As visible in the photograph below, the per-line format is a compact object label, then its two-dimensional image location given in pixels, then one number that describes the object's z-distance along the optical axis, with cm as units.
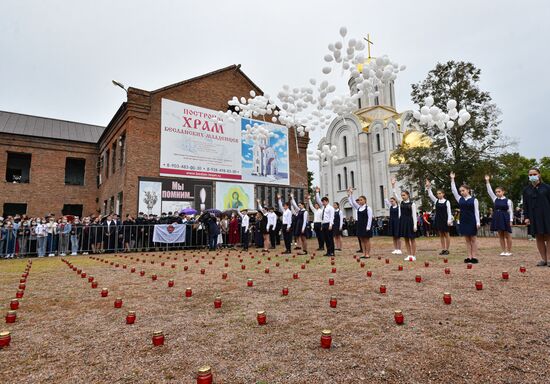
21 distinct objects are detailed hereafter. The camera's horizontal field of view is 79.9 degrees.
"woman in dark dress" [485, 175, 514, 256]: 1019
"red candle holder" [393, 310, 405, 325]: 379
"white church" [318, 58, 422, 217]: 4731
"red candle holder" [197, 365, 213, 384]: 236
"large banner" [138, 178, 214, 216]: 2152
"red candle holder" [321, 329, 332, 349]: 316
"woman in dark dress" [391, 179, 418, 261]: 1006
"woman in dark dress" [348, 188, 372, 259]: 1084
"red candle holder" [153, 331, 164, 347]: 338
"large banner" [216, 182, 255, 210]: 2459
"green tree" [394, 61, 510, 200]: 2616
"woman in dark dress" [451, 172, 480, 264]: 885
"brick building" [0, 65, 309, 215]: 2200
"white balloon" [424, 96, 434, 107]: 1077
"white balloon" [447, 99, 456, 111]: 1080
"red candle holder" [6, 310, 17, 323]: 437
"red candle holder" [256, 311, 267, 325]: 397
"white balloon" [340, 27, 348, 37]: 1046
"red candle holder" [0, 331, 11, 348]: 345
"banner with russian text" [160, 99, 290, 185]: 2309
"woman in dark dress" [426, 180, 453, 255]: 1079
